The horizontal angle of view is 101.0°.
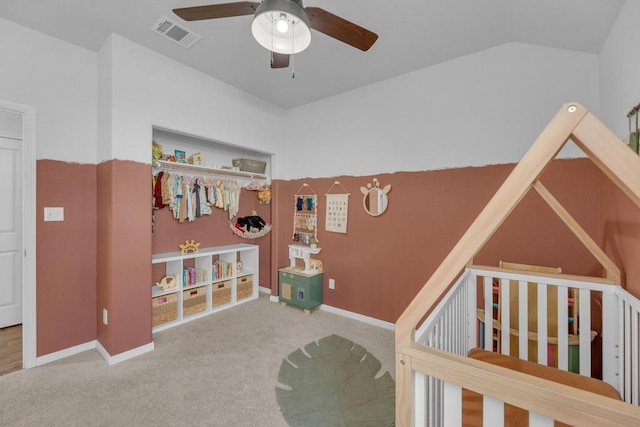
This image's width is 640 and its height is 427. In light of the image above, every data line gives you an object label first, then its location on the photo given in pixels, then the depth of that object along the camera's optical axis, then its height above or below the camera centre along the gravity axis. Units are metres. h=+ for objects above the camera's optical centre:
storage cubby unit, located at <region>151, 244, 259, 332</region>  2.84 -0.91
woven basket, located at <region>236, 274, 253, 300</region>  3.55 -1.08
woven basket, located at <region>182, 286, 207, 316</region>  3.00 -1.09
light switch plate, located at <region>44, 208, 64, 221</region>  2.17 -0.07
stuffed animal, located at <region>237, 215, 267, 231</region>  3.66 -0.21
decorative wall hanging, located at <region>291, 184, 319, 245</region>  3.44 -0.09
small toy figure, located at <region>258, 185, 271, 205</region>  3.72 +0.20
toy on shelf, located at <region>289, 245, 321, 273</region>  3.40 -0.62
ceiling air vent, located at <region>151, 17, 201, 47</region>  2.04 +1.43
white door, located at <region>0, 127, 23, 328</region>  2.79 -0.28
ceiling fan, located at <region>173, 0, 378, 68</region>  1.34 +1.00
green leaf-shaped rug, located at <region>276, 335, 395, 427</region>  1.63 -1.29
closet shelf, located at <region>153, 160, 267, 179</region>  2.73 +0.45
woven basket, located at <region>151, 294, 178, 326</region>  2.72 -1.08
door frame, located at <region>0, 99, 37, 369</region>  2.09 -0.20
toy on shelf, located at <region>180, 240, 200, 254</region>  3.17 -0.48
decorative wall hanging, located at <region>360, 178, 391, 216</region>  2.85 +0.12
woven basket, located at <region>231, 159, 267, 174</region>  3.49 +0.58
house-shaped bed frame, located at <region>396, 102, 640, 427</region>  0.66 -0.41
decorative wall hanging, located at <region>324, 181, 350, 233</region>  3.16 -0.03
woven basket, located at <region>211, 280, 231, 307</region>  3.27 -1.08
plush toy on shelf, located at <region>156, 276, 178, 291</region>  2.89 -0.83
